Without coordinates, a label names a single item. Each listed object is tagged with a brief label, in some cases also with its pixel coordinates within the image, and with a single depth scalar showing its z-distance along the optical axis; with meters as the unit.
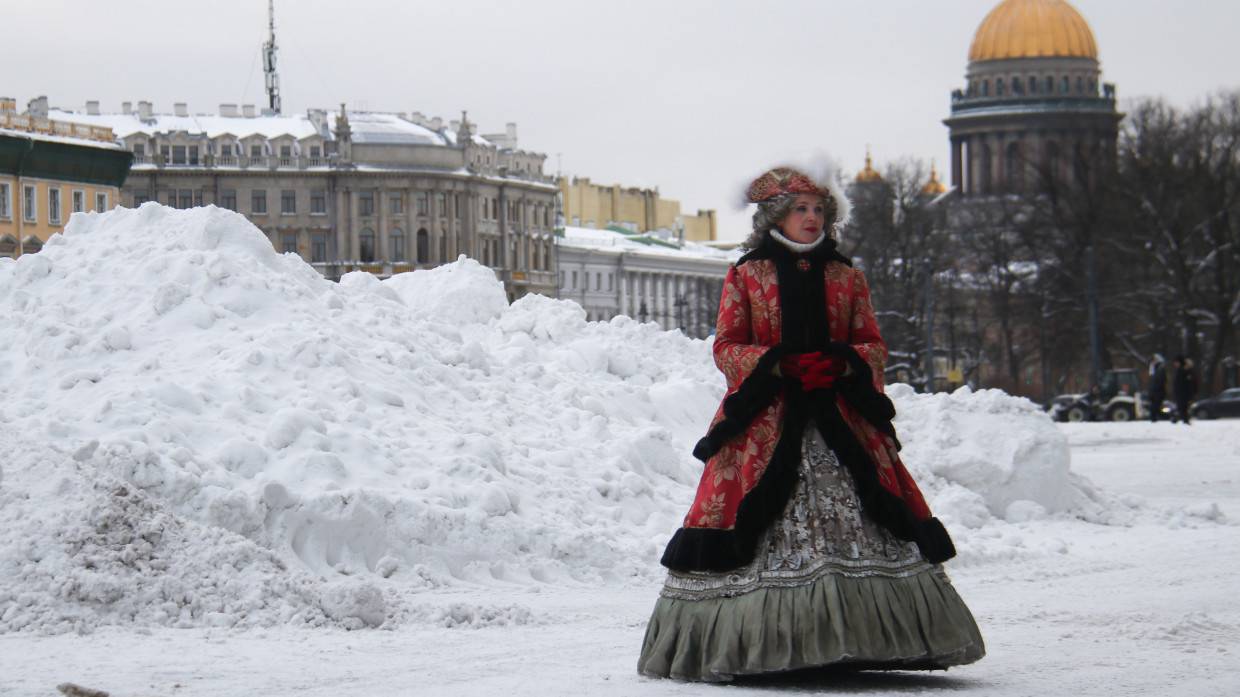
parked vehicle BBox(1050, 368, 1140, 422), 51.94
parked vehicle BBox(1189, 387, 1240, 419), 48.25
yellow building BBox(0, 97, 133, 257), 63.59
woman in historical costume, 7.84
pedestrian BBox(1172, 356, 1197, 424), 36.41
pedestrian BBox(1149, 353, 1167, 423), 39.22
